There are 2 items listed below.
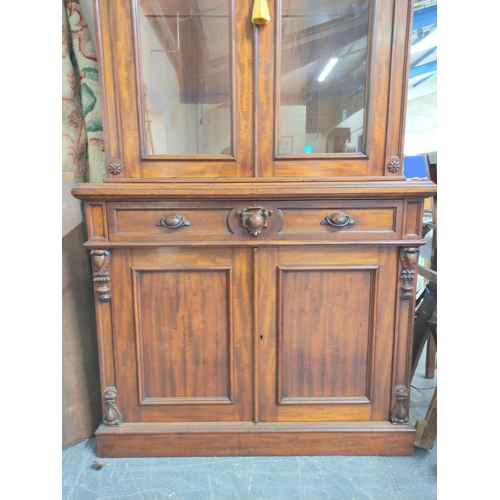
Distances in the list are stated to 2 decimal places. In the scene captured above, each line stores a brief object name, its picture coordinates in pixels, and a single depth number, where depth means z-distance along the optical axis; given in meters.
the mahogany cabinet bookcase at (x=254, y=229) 1.08
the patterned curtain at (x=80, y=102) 1.32
